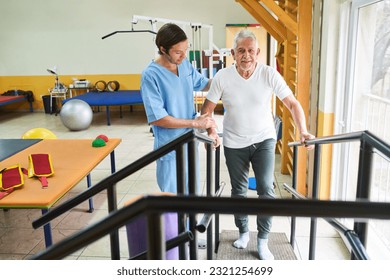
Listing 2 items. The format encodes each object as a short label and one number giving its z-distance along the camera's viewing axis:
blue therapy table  7.86
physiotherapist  2.22
